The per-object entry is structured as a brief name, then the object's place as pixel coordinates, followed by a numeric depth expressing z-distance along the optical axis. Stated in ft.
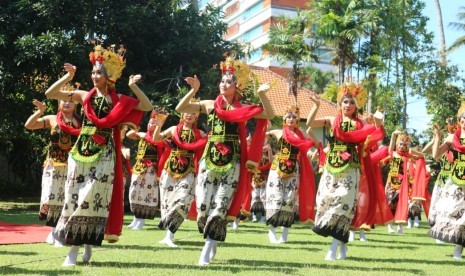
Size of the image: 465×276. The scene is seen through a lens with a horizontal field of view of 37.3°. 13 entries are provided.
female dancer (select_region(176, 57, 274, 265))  23.94
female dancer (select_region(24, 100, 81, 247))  30.30
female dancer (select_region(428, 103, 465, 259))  28.91
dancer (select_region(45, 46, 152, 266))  21.88
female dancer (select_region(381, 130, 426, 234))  45.60
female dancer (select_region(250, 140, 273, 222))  54.19
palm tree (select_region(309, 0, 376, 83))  88.48
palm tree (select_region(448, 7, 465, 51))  102.99
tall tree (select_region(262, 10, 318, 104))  89.10
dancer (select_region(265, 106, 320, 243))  35.83
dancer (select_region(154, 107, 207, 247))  31.78
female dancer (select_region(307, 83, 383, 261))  26.73
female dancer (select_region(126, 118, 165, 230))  41.60
